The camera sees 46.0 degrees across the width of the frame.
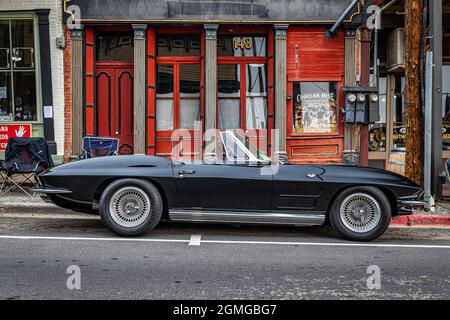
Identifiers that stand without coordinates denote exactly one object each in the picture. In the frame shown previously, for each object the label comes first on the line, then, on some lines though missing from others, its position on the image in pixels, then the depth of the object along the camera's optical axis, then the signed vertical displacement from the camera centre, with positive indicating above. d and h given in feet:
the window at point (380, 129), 47.70 +0.46
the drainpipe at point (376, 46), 41.58 +7.46
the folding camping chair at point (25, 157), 32.30 -1.21
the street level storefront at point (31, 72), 41.60 +5.15
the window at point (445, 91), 48.08 +3.86
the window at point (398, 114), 47.91 +1.81
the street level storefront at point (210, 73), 42.27 +5.13
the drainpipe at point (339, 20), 38.91 +8.83
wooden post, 30.81 +2.09
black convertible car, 22.21 -2.48
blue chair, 38.53 -0.69
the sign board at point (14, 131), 42.19 +0.51
